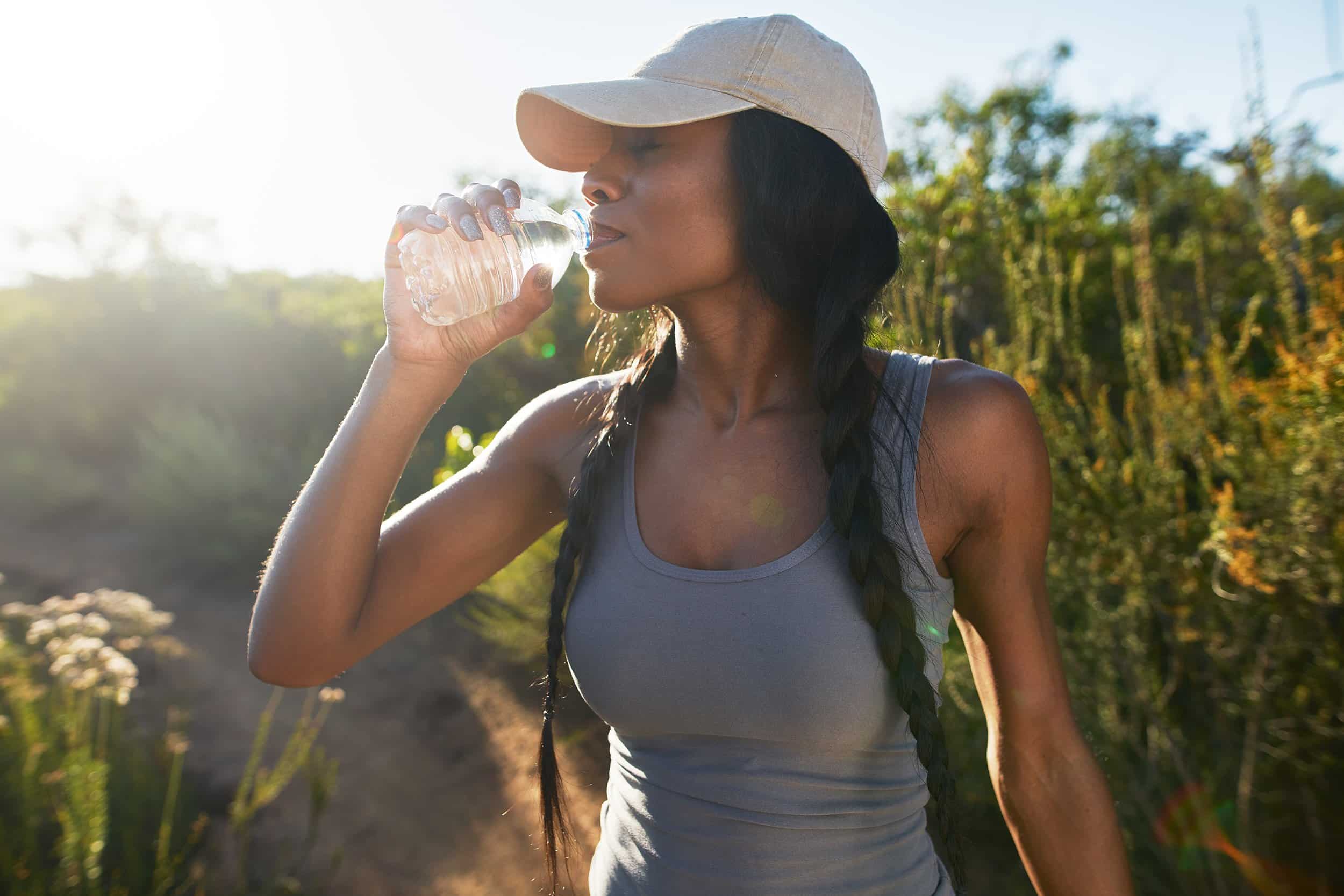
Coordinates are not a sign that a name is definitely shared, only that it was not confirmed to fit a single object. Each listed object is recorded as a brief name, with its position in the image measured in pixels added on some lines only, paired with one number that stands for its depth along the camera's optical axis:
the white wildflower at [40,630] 2.79
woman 1.25
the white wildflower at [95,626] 2.84
